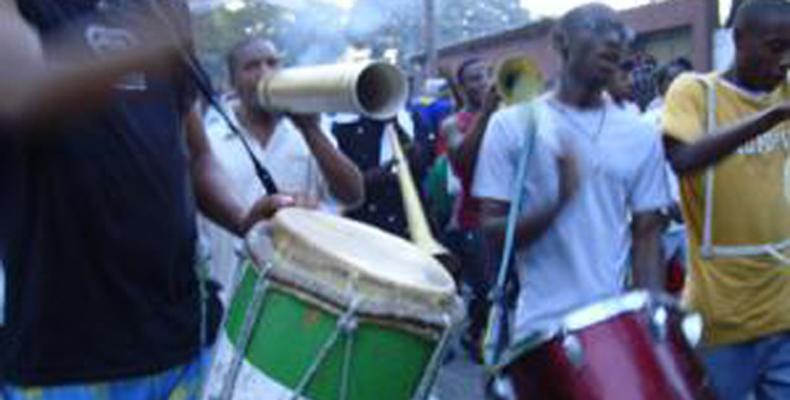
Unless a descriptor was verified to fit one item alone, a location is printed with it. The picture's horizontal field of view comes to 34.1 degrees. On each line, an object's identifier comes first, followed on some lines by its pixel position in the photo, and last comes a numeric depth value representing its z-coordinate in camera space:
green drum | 2.36
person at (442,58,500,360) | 7.38
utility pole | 19.45
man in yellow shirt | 4.04
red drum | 3.14
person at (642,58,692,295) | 6.43
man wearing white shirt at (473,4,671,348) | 3.91
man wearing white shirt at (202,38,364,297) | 4.05
